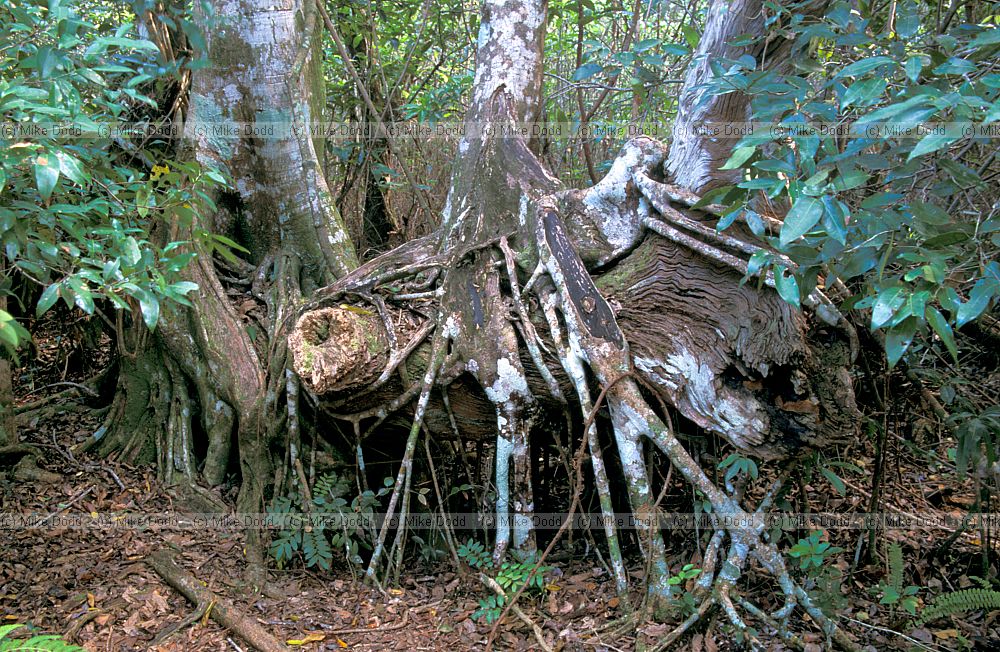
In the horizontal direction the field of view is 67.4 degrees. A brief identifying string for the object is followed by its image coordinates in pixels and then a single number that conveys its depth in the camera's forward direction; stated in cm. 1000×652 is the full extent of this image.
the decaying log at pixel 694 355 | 314
